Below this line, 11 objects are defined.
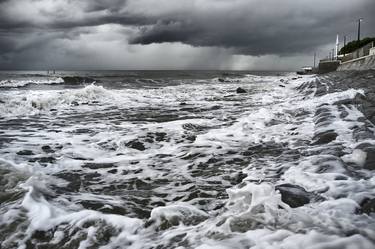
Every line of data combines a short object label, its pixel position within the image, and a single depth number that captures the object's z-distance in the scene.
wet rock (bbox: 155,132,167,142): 7.94
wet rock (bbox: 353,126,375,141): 6.01
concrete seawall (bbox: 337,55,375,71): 24.90
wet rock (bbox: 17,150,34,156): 6.61
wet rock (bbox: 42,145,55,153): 6.93
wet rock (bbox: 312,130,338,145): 6.42
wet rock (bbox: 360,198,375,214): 3.39
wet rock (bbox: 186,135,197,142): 7.83
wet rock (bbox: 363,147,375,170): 4.64
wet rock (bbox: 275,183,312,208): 3.71
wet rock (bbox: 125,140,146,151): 7.16
